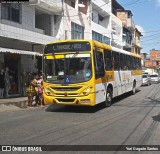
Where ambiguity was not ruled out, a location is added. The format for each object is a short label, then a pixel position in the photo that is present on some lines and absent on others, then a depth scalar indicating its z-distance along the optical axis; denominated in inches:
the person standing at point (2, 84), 521.9
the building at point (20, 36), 542.4
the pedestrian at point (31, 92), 445.4
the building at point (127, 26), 1643.4
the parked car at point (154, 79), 1264.1
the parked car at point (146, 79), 1024.1
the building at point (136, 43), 1953.6
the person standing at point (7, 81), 545.1
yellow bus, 348.3
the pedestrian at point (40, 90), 453.1
